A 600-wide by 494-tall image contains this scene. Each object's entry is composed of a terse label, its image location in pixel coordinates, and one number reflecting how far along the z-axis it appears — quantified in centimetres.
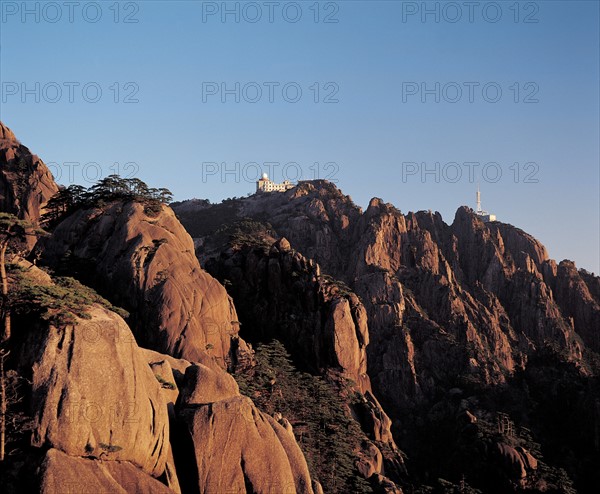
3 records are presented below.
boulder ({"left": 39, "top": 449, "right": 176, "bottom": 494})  4209
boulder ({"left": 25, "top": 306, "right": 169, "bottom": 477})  4462
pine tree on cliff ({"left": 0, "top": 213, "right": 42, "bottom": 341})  4884
